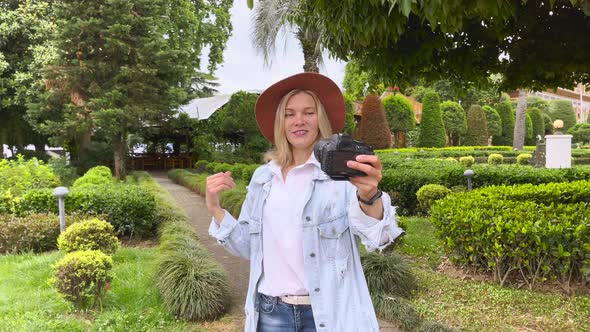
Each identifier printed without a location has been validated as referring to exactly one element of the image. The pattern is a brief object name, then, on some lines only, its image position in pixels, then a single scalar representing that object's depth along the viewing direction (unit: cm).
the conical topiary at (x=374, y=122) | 2867
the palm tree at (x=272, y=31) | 1761
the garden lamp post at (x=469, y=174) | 845
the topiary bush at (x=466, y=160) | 1941
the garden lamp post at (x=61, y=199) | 664
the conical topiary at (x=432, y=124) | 3141
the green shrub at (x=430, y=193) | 862
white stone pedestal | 1675
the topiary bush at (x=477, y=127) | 3644
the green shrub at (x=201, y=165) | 2237
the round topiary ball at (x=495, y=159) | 2086
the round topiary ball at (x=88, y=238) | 568
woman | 175
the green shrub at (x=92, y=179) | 1142
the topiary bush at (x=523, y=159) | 2154
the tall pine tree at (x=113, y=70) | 1683
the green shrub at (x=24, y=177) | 950
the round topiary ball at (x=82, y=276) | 435
